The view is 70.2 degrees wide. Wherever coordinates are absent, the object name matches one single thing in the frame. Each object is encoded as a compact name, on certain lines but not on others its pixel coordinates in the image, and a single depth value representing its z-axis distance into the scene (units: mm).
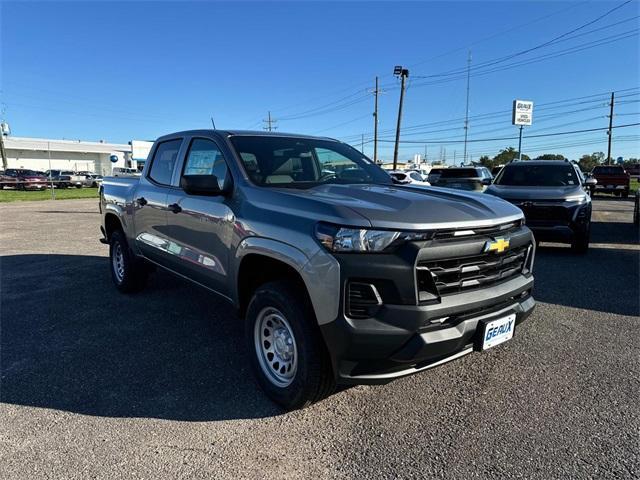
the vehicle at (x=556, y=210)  7922
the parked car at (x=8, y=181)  33194
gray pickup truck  2498
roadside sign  43250
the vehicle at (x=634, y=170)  44275
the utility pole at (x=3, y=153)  45128
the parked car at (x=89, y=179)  40719
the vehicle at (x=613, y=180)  24888
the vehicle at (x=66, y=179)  37531
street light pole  34906
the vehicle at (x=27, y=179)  33750
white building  61719
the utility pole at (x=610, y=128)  47672
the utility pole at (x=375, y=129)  45438
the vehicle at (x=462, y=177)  14828
